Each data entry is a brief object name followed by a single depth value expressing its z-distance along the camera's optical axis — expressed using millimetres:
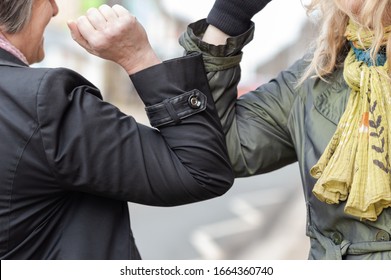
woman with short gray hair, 2422
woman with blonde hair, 2543
